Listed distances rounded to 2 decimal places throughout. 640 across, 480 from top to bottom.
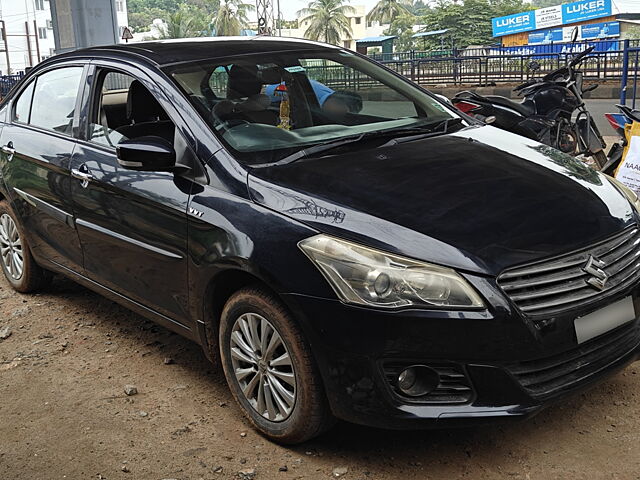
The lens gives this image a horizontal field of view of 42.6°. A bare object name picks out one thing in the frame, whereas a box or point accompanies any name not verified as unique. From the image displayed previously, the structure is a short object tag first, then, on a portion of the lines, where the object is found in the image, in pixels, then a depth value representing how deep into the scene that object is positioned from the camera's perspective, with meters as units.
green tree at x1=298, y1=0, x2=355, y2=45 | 93.31
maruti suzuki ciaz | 2.91
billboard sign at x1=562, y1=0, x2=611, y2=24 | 61.31
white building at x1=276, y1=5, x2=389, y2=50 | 111.69
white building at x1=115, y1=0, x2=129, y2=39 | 105.29
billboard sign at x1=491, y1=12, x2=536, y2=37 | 63.77
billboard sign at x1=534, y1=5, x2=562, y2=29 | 62.50
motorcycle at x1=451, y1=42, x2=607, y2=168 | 7.29
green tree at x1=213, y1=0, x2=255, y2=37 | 82.91
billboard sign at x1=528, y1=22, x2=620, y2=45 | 57.62
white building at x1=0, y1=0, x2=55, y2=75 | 97.12
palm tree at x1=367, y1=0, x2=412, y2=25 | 102.94
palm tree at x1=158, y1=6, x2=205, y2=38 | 71.38
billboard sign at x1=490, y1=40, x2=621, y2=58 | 24.88
